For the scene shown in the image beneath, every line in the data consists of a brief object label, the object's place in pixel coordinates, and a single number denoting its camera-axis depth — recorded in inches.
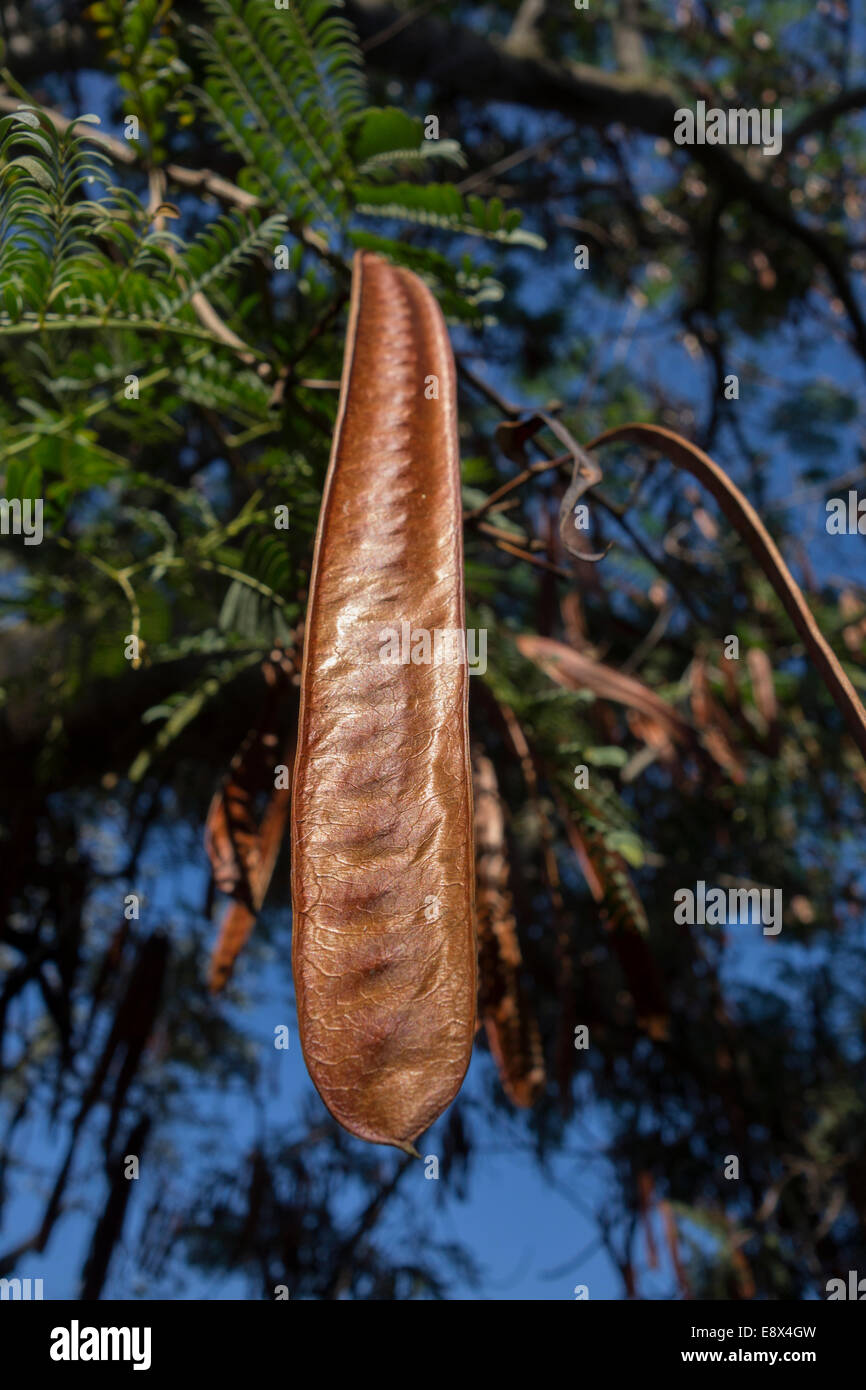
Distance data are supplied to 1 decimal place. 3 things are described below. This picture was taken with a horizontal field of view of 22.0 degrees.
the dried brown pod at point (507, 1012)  15.2
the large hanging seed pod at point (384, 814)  9.8
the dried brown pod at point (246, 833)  14.8
